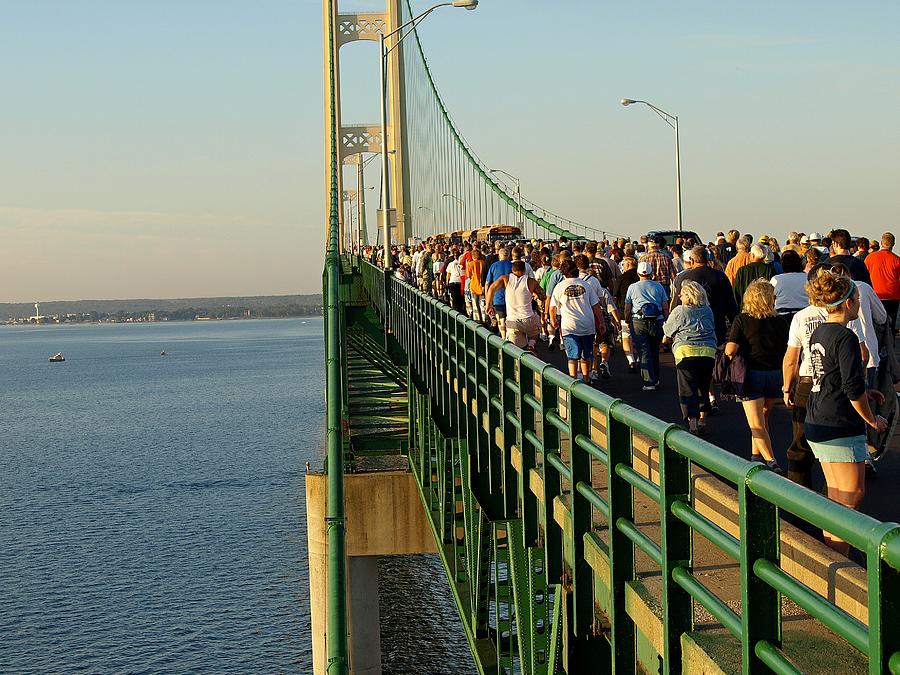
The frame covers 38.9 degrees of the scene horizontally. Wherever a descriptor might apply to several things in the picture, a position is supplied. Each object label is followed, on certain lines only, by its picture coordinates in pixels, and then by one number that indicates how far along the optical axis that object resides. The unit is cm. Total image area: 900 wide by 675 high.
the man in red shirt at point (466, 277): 2167
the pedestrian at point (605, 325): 1408
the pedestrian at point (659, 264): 1742
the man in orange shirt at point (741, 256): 1449
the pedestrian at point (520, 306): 1520
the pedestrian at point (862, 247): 1816
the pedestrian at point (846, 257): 1111
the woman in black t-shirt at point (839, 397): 604
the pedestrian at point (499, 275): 1728
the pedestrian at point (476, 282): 2009
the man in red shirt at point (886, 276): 1578
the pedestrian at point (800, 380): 657
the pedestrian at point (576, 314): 1375
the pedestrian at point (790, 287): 1074
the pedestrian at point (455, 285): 2352
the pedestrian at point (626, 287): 1580
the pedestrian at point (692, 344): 1038
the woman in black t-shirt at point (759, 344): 843
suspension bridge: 283
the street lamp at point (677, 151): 3818
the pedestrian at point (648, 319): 1383
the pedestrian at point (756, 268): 1275
